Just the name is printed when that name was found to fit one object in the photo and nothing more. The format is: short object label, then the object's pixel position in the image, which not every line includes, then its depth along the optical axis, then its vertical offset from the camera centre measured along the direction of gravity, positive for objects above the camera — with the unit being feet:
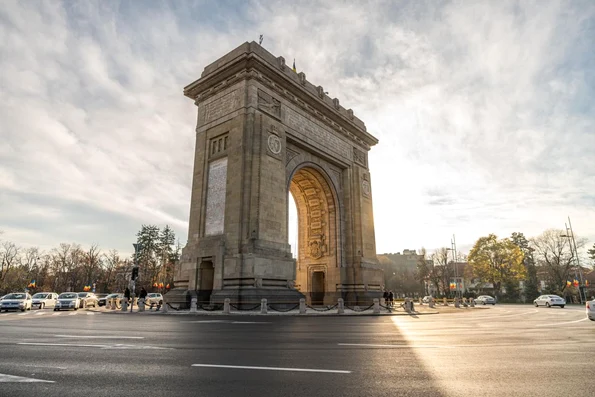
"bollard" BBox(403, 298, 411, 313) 83.52 -3.93
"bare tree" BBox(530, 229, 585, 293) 189.26 +14.94
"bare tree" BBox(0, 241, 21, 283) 223.71 +18.39
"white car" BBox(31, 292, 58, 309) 103.75 -2.27
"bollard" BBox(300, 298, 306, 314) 70.67 -3.38
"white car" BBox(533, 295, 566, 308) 125.80 -4.59
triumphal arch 80.12 +26.54
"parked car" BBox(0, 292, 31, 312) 86.53 -2.50
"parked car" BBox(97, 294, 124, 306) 132.92 -4.01
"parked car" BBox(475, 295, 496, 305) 163.73 -5.41
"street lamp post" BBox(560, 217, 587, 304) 161.14 +10.93
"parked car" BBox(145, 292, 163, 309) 133.39 -2.52
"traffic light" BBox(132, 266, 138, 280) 88.78 +4.46
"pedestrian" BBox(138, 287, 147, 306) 95.71 -0.91
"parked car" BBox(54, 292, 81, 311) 93.71 -2.82
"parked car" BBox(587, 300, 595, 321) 47.96 -2.98
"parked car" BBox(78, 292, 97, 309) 106.73 -2.62
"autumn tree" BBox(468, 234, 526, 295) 193.04 +14.59
